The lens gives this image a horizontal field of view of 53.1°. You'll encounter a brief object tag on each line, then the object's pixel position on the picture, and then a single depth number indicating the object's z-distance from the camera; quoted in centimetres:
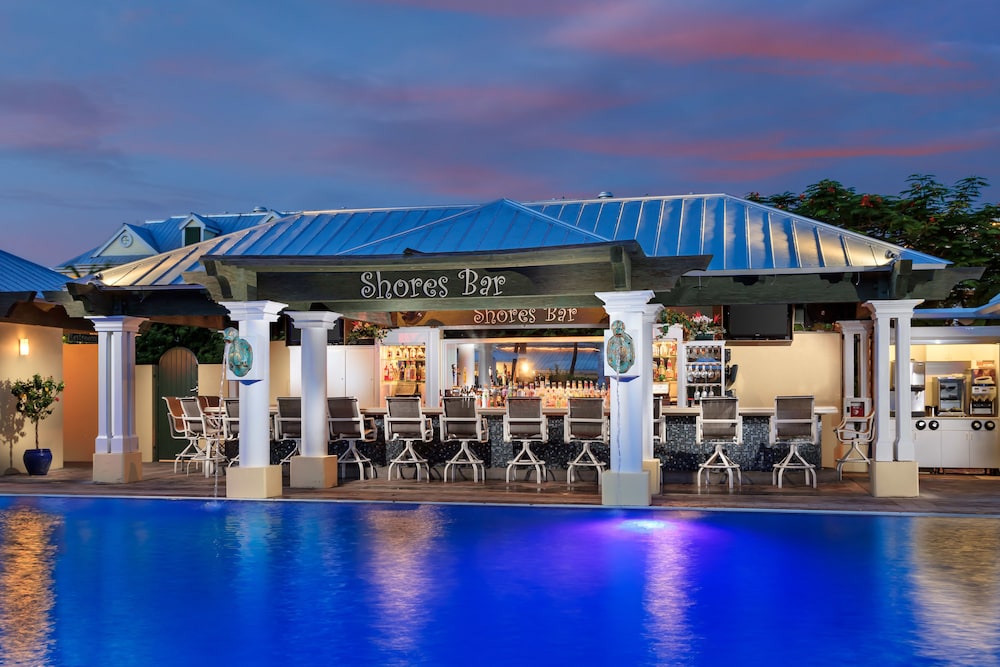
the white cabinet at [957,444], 1503
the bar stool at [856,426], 1384
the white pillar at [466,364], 1858
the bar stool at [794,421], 1288
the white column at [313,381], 1361
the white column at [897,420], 1209
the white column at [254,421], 1256
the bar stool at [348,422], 1404
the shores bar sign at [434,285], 1184
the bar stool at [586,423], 1313
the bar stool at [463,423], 1362
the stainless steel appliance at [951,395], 1520
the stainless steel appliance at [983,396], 1503
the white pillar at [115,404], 1463
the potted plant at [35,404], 1574
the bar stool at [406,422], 1380
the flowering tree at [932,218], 2284
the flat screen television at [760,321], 1550
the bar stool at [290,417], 1425
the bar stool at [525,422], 1330
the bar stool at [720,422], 1291
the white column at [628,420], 1154
